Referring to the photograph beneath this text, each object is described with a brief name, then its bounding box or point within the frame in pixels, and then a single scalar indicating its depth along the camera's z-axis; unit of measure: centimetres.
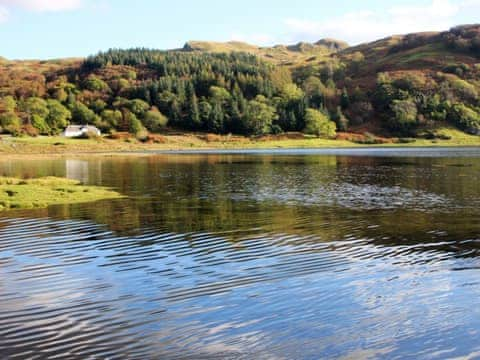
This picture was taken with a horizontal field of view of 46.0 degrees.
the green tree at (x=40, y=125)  18838
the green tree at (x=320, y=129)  19762
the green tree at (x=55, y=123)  19512
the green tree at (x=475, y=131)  19872
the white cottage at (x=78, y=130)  18750
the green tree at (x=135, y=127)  19551
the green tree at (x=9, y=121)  17262
